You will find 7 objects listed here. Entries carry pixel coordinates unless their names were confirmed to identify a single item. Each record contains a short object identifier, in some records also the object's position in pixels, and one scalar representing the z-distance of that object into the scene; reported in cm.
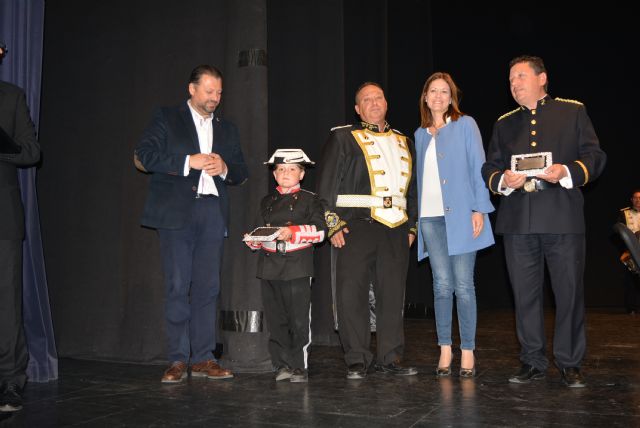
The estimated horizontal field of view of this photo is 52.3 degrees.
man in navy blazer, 356
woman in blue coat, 357
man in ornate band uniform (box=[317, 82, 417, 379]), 366
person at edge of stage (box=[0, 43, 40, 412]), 297
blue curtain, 350
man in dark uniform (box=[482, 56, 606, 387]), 327
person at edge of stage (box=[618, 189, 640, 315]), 785
